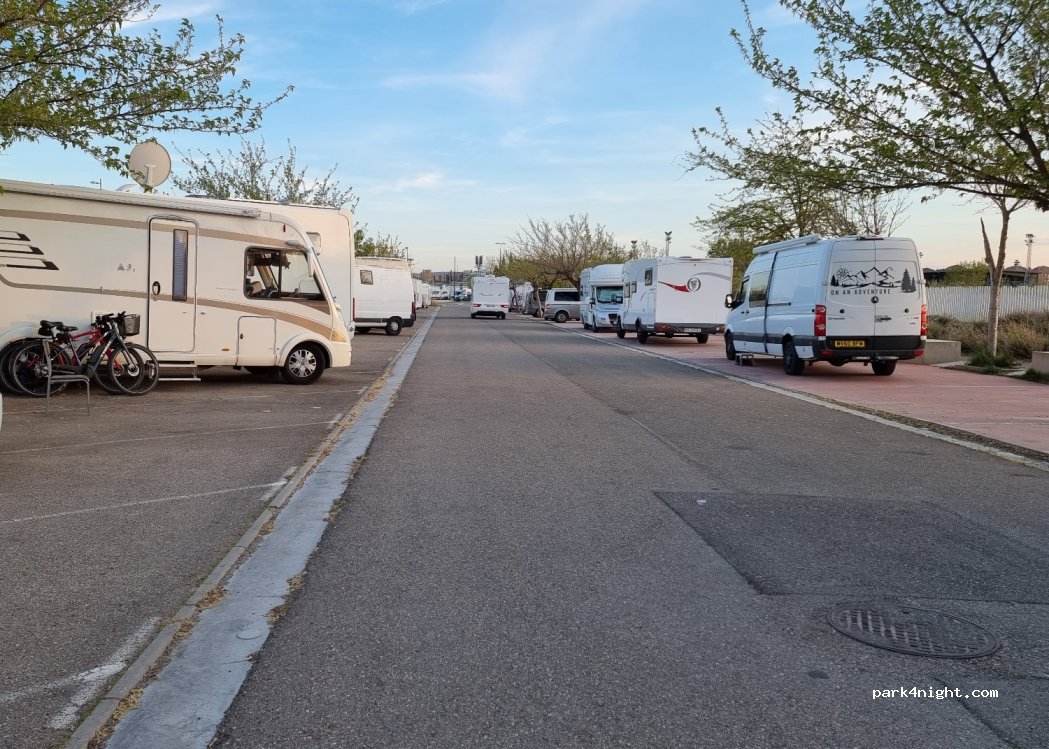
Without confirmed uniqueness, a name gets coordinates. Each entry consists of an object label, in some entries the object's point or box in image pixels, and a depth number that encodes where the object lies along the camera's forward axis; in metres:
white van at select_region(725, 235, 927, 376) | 17.14
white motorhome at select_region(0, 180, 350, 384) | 12.77
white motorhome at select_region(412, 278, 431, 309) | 74.59
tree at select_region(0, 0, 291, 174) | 9.27
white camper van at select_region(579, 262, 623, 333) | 39.91
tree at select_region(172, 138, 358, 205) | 33.51
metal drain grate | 4.01
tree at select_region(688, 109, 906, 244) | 15.05
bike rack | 11.24
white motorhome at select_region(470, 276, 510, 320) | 58.00
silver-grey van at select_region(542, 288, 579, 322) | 55.31
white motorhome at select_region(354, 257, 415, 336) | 34.00
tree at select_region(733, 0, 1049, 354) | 12.45
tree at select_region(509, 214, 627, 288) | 74.69
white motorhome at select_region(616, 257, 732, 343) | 28.73
